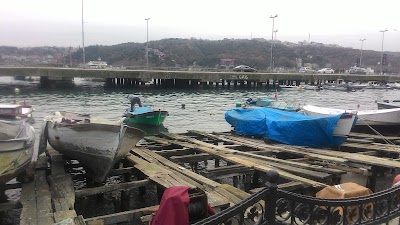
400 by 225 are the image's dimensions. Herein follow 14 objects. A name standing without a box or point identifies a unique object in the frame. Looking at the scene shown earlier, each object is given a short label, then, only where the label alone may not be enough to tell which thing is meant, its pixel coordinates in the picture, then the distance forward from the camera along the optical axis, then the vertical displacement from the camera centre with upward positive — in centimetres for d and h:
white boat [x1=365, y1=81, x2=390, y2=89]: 6581 -246
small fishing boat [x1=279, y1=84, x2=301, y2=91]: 6473 -301
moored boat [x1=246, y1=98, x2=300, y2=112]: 2463 -248
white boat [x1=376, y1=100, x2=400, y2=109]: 1959 -184
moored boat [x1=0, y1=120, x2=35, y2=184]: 698 -168
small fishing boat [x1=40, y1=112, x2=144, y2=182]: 862 -187
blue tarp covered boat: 1281 -221
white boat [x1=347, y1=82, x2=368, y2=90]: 6153 -237
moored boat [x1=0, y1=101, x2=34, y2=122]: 938 -124
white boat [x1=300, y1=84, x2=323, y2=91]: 6276 -274
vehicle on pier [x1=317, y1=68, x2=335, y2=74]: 9069 +35
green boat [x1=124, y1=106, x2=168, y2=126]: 2122 -291
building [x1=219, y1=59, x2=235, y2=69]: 13930 +354
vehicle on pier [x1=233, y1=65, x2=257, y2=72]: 7612 +44
